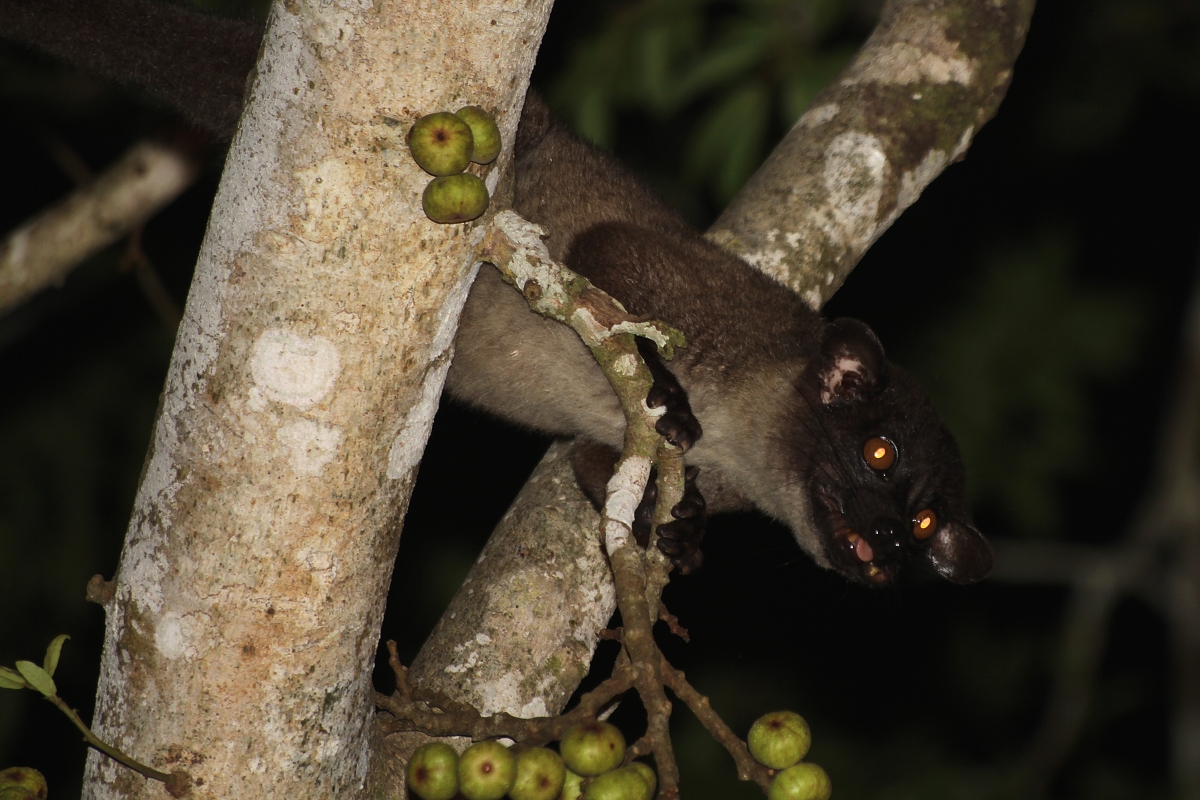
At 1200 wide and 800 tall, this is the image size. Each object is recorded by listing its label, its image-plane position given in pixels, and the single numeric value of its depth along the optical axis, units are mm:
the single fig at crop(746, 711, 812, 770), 5066
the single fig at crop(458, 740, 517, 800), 4828
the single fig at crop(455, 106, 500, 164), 4945
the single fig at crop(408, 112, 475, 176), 4754
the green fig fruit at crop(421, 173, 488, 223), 4852
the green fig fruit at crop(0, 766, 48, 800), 4926
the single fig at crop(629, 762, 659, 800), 4865
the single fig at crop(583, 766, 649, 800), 4730
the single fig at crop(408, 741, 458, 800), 4906
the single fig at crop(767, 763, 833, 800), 5035
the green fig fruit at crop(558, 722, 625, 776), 4734
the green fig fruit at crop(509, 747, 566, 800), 4836
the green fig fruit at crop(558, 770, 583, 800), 5234
